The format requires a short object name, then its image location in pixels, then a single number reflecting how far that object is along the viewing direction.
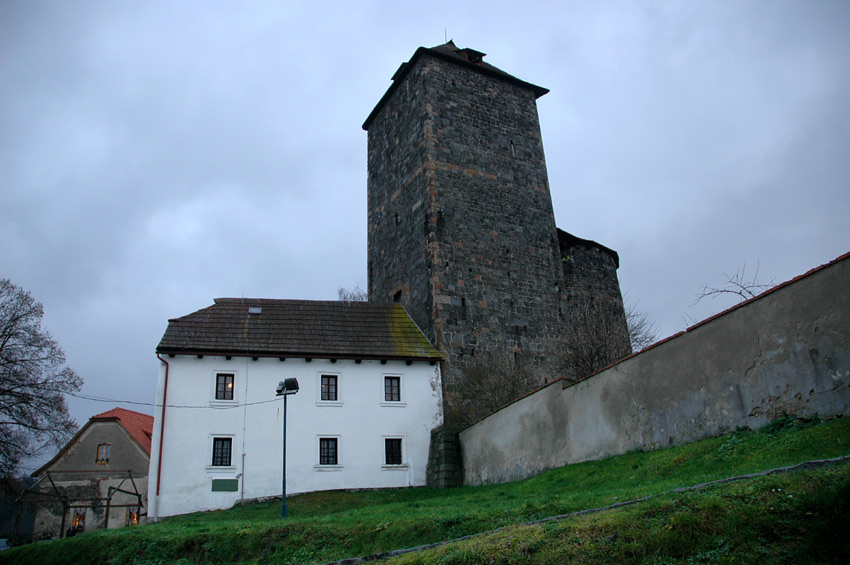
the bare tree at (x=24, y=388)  21.59
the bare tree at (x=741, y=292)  14.93
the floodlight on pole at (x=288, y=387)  15.91
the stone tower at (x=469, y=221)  25.09
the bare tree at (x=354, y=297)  42.81
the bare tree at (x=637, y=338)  22.59
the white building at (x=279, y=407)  20.48
